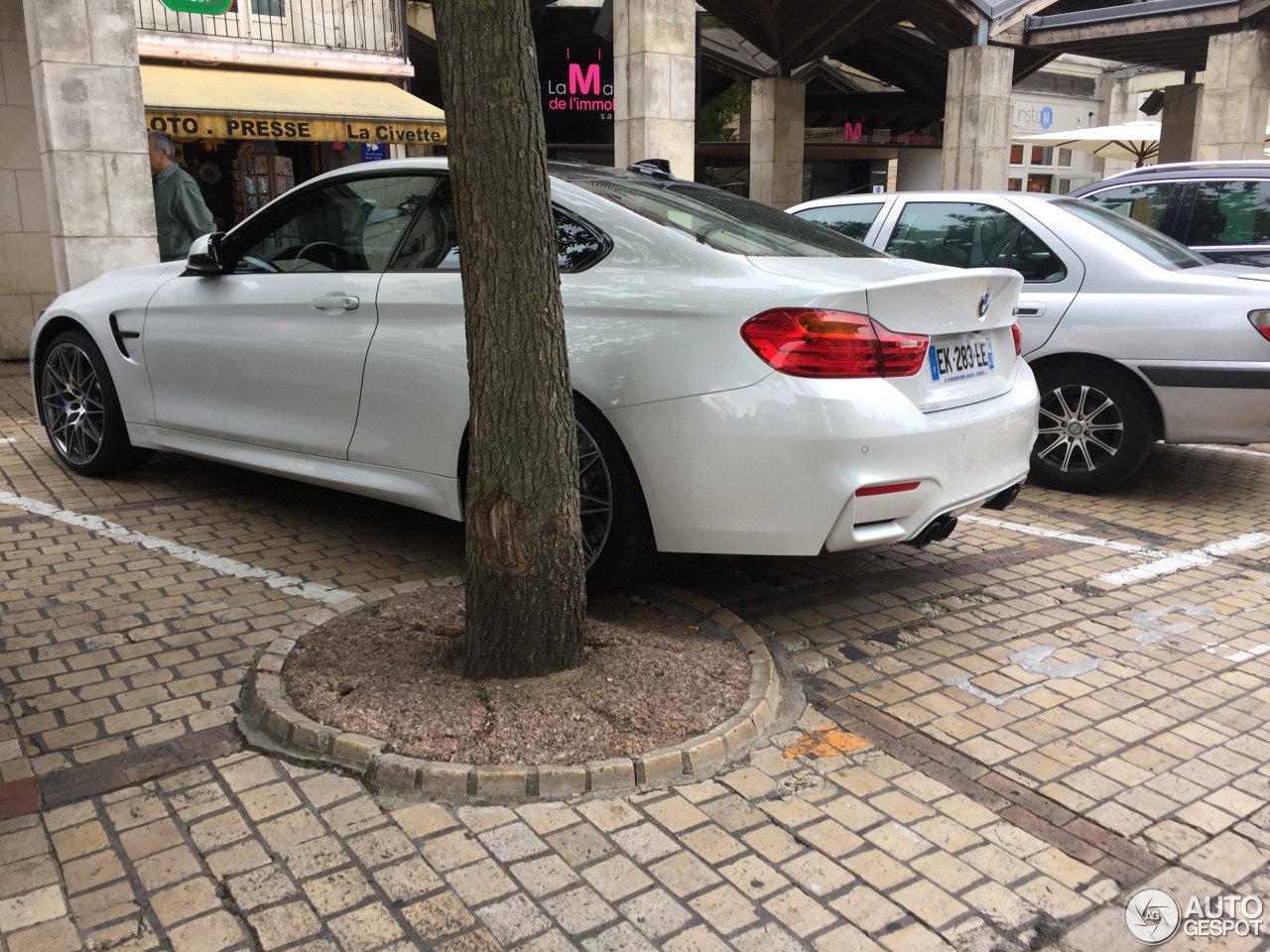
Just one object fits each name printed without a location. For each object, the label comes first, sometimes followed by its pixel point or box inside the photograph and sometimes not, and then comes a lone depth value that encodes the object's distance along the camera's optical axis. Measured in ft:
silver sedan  18.94
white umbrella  66.28
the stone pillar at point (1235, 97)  56.18
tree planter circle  9.80
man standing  28.60
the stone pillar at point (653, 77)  42.24
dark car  26.00
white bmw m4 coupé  12.17
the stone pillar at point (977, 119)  61.26
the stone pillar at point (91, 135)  28.99
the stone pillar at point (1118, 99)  109.81
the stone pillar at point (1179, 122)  70.18
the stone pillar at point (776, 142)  69.31
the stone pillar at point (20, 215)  35.83
